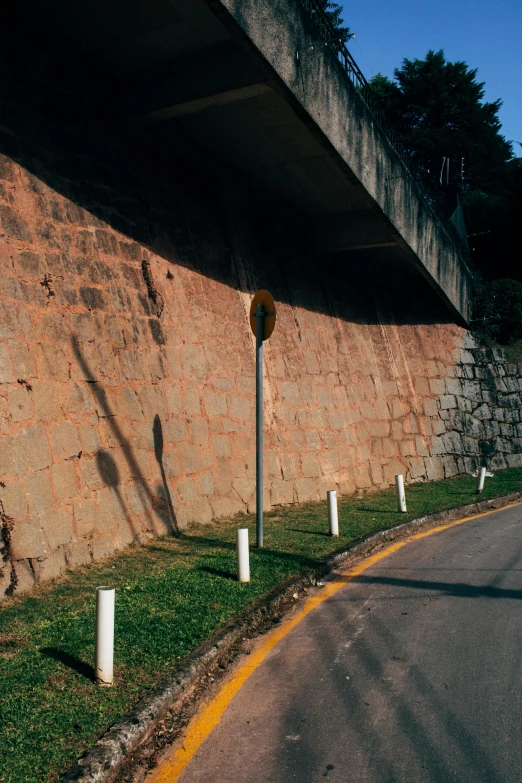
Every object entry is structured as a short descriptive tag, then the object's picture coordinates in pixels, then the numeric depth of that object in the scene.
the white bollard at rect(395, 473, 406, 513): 11.56
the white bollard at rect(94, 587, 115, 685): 4.44
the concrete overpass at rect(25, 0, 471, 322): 8.60
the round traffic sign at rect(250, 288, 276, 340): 8.58
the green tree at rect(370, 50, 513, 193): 36.91
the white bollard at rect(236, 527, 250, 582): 6.84
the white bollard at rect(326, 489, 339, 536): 9.35
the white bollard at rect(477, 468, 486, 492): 13.73
